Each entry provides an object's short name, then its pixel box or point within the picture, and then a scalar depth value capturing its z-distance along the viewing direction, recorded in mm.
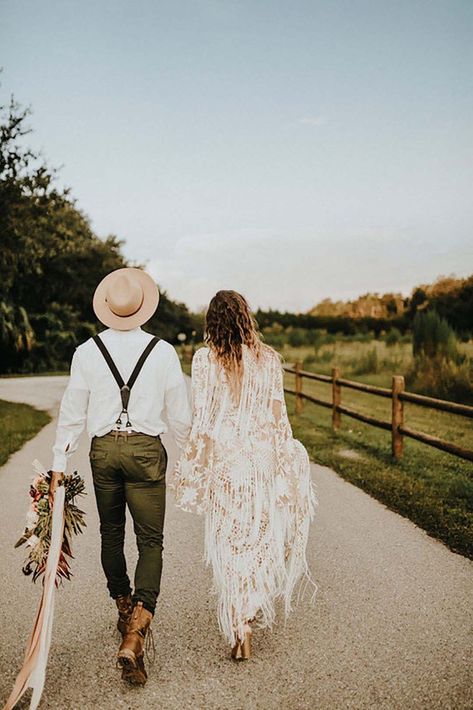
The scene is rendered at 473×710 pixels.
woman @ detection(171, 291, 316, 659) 3410
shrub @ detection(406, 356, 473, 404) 13617
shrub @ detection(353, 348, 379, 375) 19105
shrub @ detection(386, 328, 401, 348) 21091
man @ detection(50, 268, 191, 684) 3176
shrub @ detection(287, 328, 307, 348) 27312
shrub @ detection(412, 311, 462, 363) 14914
